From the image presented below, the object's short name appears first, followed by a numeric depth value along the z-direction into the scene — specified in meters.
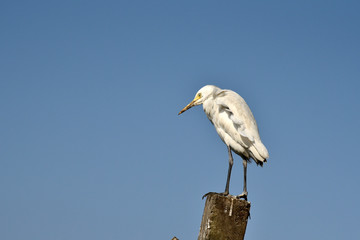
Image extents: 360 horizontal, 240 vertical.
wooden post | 9.78
